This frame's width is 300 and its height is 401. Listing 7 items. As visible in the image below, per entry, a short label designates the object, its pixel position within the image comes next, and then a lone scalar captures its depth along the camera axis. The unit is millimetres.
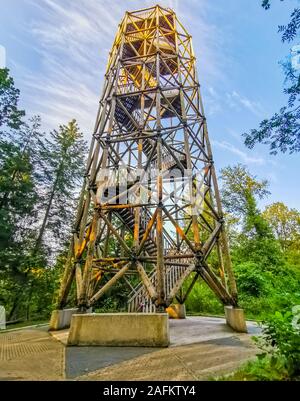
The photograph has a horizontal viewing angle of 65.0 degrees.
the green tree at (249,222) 20016
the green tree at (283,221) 28875
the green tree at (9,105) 15056
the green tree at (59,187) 18178
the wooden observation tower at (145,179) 7305
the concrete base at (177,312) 11383
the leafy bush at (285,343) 2348
